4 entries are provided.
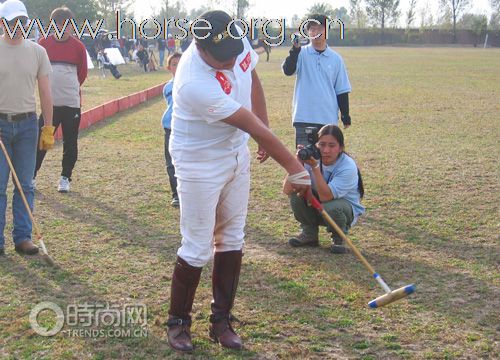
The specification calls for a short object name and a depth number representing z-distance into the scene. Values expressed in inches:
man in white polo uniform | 134.0
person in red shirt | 282.8
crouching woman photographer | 212.4
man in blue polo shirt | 241.0
